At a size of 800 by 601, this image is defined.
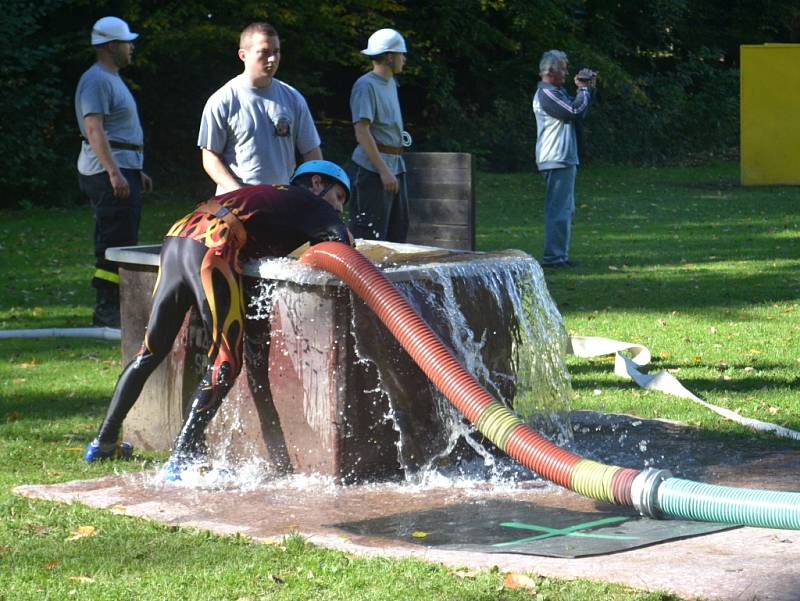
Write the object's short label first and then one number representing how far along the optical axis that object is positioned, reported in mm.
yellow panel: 23844
